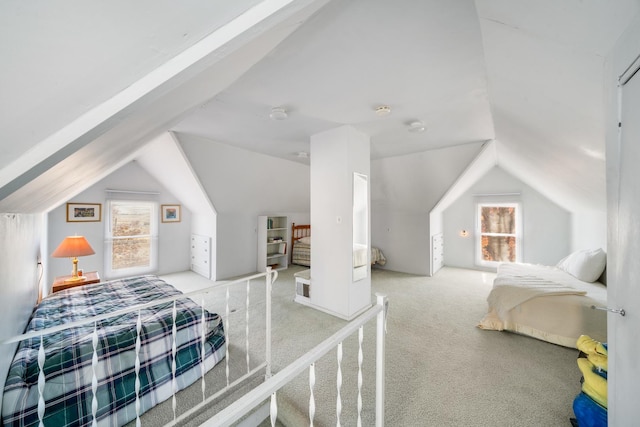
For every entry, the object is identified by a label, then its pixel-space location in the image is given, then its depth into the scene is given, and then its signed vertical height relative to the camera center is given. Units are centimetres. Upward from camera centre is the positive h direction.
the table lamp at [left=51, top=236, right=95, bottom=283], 283 -40
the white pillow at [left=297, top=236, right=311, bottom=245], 588 -61
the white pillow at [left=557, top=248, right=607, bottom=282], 293 -62
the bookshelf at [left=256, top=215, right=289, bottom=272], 523 -59
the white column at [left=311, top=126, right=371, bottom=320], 295 -5
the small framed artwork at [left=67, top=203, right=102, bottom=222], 398 +6
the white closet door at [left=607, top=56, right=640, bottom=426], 85 -20
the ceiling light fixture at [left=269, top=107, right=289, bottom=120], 237 +101
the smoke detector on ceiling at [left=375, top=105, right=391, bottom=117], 239 +106
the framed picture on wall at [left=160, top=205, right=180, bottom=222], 497 +5
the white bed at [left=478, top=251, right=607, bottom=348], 234 -95
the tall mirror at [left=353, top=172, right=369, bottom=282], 306 -16
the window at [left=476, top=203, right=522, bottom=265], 515 -40
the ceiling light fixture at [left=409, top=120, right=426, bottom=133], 269 +101
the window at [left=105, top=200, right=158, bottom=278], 437 -42
